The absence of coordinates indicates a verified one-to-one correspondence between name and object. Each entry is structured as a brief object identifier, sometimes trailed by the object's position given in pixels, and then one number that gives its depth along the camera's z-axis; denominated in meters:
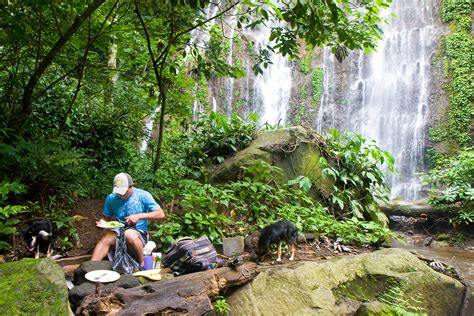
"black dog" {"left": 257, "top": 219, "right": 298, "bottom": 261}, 4.24
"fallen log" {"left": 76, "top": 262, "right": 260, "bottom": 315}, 2.73
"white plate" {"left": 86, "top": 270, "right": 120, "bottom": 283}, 3.09
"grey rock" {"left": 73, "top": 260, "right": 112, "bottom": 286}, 3.31
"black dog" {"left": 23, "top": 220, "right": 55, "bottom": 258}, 3.92
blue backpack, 3.57
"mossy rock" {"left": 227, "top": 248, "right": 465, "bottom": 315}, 3.55
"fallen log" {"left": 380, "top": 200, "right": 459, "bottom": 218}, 11.52
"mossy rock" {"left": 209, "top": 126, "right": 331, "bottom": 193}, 7.25
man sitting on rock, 3.75
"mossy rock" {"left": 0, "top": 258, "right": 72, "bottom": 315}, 2.09
